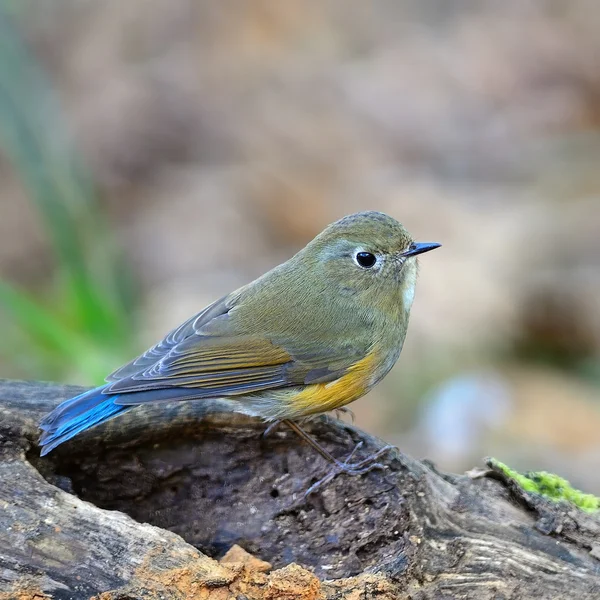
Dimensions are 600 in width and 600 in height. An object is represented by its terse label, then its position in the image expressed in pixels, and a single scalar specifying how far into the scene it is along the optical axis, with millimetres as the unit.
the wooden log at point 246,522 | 4977
